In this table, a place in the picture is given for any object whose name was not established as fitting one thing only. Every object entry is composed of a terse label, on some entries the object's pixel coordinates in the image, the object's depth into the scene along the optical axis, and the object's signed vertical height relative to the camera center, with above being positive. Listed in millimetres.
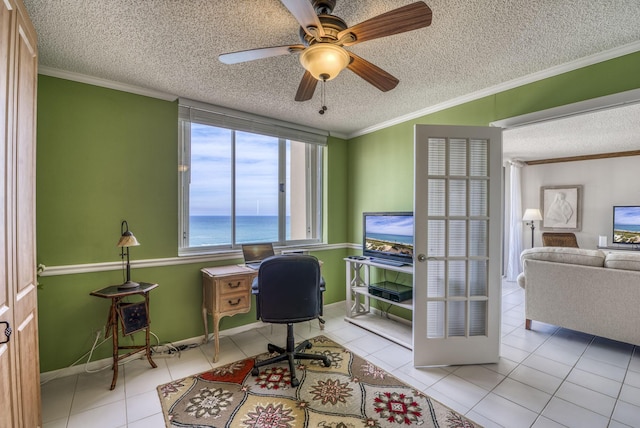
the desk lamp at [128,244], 2302 -249
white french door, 2426 -225
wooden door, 1175 -52
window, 3000 +390
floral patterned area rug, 1787 -1309
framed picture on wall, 5305 +137
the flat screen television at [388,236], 3105 -263
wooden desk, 2629 -760
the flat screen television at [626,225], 4746 -176
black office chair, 2162 -600
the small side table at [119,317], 2209 -858
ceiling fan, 1248 +885
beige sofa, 2512 -736
